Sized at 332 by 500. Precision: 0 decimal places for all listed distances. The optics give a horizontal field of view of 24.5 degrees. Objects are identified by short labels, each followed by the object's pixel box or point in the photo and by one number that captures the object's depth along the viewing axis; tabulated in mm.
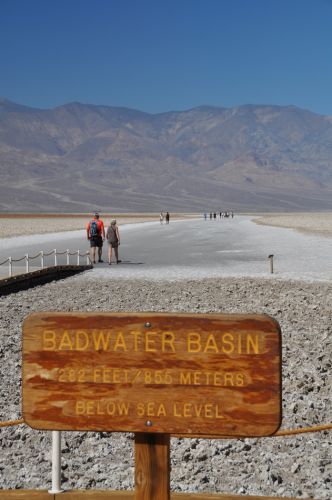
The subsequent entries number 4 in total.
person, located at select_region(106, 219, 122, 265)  26162
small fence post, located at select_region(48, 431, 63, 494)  4738
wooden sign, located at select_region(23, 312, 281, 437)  3652
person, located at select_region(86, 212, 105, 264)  25984
